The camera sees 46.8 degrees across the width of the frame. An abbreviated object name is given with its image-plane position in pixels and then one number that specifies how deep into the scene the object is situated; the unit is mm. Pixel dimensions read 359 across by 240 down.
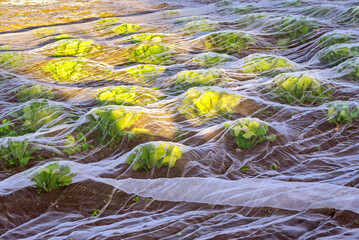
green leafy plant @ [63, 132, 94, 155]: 3999
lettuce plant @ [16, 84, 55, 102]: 5543
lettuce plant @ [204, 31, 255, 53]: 7020
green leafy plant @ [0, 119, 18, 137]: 4473
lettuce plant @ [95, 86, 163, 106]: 4973
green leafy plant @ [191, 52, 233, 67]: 6285
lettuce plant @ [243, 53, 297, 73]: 5582
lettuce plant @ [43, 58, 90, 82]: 6252
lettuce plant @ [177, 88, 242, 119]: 4445
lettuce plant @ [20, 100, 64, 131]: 4594
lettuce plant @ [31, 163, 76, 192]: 3225
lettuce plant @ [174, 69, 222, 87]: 5285
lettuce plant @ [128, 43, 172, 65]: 6804
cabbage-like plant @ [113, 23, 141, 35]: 8789
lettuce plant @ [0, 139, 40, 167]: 3771
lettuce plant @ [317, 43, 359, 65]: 5816
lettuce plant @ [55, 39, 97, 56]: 7449
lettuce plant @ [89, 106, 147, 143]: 4164
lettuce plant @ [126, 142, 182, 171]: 3445
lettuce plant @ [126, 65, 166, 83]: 5945
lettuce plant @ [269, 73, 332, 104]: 4711
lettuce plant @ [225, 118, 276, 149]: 3740
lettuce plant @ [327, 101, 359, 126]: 4082
